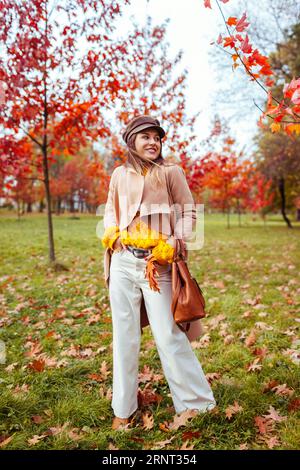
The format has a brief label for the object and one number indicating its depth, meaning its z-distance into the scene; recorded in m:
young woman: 2.48
